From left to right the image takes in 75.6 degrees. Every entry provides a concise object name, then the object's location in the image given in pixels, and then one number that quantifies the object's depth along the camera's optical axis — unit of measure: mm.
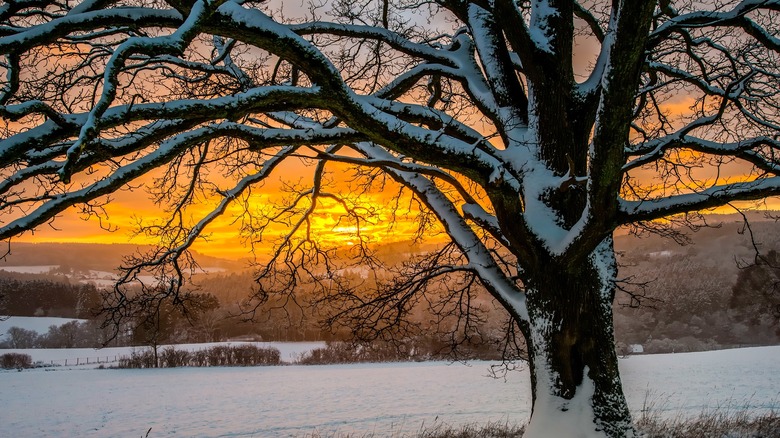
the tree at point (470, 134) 3619
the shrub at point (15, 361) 55803
